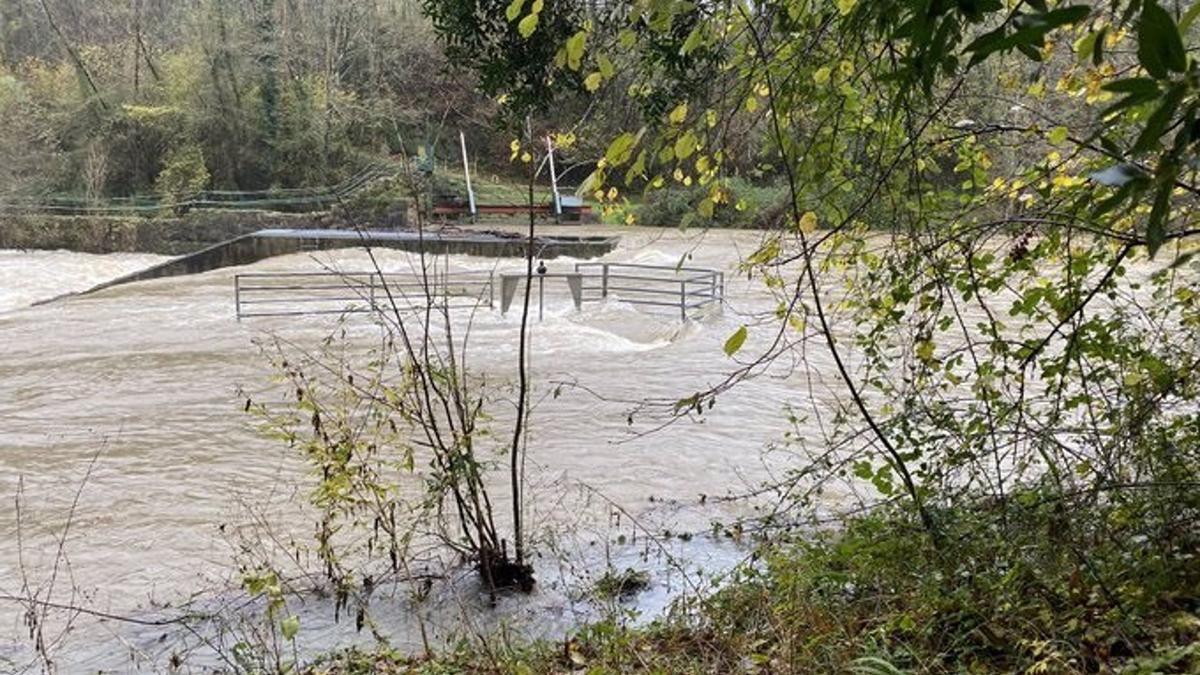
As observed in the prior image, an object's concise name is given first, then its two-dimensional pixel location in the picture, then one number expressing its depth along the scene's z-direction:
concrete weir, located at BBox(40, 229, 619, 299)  21.23
